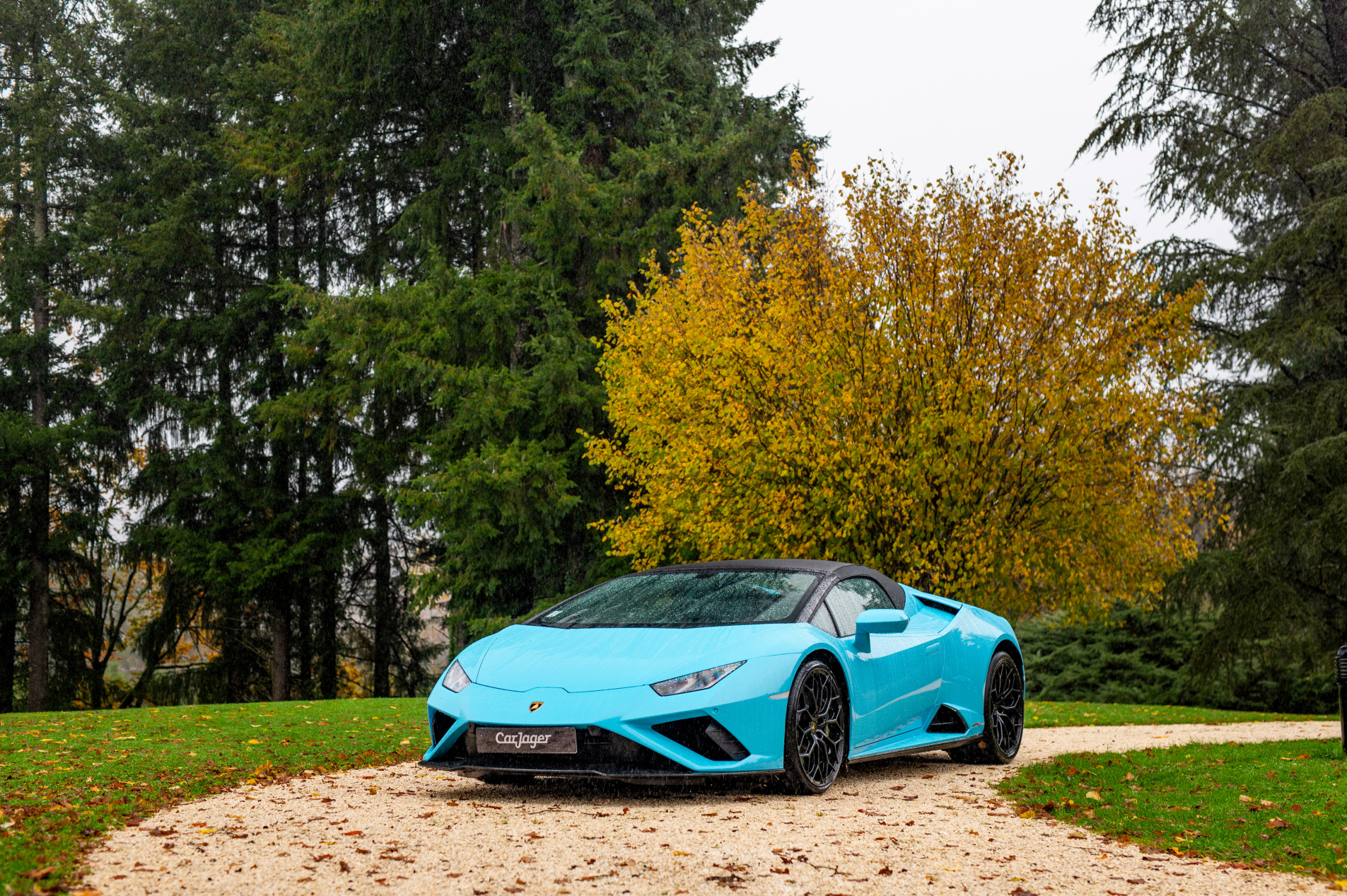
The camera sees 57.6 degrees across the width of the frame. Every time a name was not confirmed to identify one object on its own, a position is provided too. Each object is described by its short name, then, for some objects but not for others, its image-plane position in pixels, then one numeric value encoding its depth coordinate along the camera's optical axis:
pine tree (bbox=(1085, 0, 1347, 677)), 19.91
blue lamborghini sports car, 6.15
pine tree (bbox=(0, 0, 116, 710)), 27.06
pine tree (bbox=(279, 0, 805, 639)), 22.84
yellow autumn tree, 14.23
